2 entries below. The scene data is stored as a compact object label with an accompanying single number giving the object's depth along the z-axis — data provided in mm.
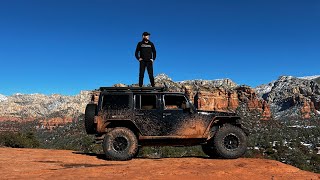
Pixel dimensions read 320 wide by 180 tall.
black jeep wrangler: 7687
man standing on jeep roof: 8857
